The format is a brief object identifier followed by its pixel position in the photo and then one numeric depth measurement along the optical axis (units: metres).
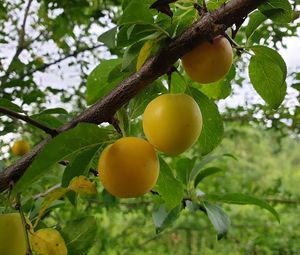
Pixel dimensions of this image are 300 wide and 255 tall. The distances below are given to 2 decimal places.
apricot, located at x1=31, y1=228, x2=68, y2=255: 0.23
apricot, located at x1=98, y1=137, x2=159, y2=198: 0.21
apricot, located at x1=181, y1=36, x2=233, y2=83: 0.21
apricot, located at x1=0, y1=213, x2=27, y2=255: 0.21
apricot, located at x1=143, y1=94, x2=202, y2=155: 0.21
